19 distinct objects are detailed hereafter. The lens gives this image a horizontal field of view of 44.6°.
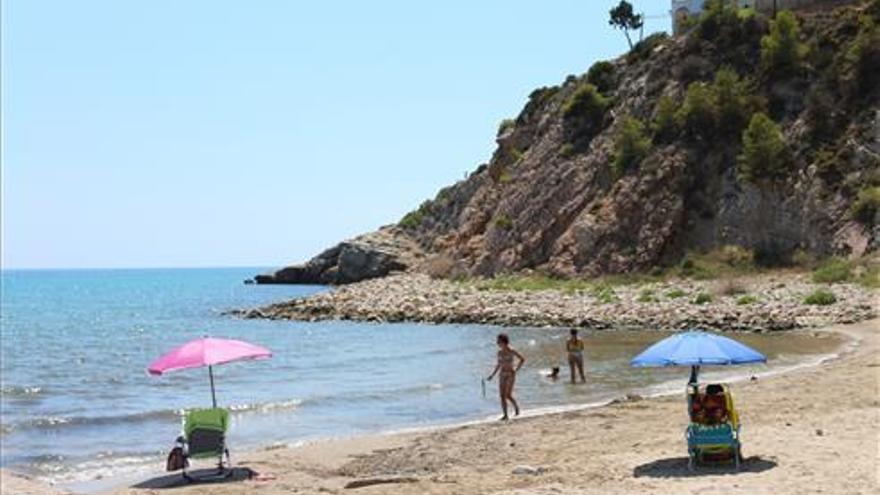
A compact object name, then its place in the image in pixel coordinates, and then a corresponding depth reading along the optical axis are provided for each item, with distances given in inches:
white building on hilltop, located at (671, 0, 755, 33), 3181.6
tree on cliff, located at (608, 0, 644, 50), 3390.7
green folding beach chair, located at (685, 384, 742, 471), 518.0
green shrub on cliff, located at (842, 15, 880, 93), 2358.5
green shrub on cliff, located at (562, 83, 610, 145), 2861.7
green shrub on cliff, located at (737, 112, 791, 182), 2265.0
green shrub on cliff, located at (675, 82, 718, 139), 2486.5
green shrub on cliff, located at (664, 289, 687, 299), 1918.8
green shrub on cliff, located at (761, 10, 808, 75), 2479.1
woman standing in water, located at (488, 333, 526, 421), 812.0
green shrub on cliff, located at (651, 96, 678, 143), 2559.1
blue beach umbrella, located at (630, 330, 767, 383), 527.8
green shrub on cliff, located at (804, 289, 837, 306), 1622.8
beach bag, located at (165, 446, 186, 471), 637.3
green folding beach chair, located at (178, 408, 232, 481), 619.5
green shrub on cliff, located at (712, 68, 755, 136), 2479.1
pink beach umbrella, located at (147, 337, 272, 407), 587.2
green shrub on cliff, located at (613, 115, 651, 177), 2534.9
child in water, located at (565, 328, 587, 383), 1035.3
